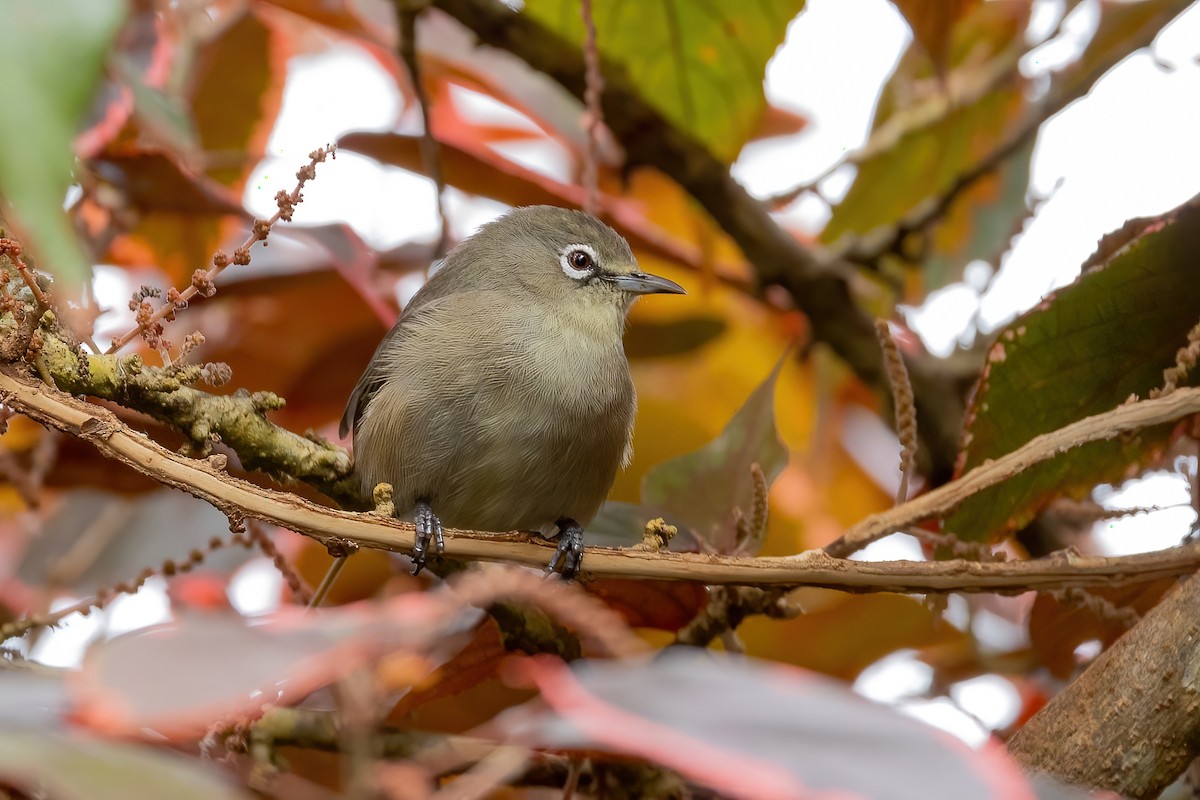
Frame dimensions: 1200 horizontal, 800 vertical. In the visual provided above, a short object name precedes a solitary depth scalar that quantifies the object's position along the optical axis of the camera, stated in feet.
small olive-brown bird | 19.49
